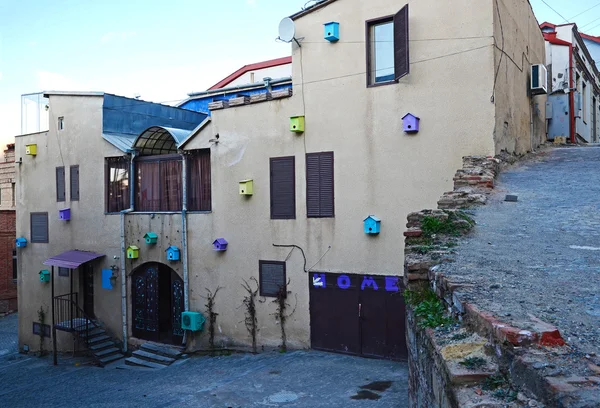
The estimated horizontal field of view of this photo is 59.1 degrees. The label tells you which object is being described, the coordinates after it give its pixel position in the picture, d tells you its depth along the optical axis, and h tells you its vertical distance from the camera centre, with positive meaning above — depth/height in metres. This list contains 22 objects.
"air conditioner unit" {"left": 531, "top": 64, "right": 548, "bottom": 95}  13.76 +3.25
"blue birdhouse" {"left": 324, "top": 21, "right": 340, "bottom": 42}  11.67 +3.87
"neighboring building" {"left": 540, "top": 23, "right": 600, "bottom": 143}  16.30 +4.00
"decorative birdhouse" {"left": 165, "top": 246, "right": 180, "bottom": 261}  14.11 -1.21
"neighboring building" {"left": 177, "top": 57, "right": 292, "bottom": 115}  18.27 +4.54
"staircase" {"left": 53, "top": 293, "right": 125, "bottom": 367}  14.93 -3.58
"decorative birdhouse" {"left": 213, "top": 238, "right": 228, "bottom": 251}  13.29 -0.92
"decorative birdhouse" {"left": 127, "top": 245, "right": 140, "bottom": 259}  14.96 -1.22
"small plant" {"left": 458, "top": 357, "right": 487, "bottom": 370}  3.15 -0.96
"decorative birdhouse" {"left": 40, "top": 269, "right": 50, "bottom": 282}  17.42 -2.13
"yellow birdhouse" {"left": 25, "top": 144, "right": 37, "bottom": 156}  17.88 +2.07
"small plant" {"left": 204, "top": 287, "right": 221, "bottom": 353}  13.59 -2.84
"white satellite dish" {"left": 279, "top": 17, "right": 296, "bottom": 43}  12.12 +4.06
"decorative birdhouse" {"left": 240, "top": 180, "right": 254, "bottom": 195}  12.77 +0.49
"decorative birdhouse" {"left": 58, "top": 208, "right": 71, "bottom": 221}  16.78 -0.13
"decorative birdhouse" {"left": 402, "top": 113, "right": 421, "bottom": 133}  10.71 +1.67
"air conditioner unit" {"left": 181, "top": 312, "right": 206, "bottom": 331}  13.51 -2.90
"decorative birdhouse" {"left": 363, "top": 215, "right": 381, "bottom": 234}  11.11 -0.40
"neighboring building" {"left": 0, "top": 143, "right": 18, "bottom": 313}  24.89 -2.41
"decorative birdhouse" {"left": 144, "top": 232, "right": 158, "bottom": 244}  14.63 -0.81
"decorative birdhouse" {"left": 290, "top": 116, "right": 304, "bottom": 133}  12.03 +1.88
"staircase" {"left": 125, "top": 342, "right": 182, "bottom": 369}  13.56 -3.87
